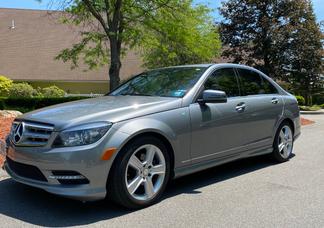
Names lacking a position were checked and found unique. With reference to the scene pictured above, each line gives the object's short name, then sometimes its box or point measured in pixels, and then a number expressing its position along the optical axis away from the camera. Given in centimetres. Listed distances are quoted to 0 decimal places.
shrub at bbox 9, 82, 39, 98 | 2431
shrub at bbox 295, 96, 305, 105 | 3712
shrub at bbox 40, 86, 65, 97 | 2517
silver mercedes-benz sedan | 455
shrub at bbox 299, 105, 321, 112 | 3512
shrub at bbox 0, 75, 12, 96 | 2495
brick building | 3094
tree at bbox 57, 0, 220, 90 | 1664
